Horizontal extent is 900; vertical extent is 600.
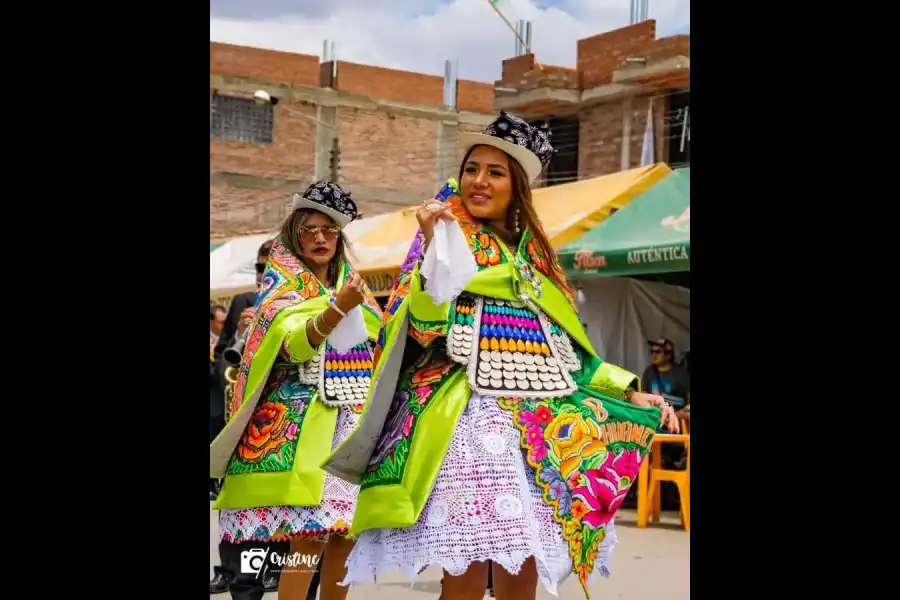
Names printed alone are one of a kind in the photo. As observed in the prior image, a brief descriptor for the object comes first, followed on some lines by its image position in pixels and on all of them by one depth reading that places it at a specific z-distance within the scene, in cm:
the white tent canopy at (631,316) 1205
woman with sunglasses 498
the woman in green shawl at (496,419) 362
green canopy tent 1032
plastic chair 945
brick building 2812
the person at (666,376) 1071
